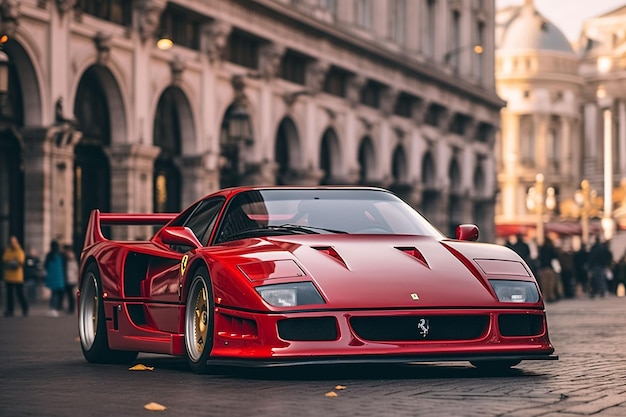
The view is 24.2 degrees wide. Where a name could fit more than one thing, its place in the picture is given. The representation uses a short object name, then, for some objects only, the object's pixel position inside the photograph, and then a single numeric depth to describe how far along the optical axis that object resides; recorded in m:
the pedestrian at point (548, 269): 34.38
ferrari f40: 8.39
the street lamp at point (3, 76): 22.97
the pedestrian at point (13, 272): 25.36
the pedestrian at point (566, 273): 39.09
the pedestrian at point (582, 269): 42.81
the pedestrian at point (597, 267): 38.62
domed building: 122.75
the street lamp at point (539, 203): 76.75
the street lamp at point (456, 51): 59.45
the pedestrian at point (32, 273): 29.42
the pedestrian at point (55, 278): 25.73
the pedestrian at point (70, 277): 26.61
